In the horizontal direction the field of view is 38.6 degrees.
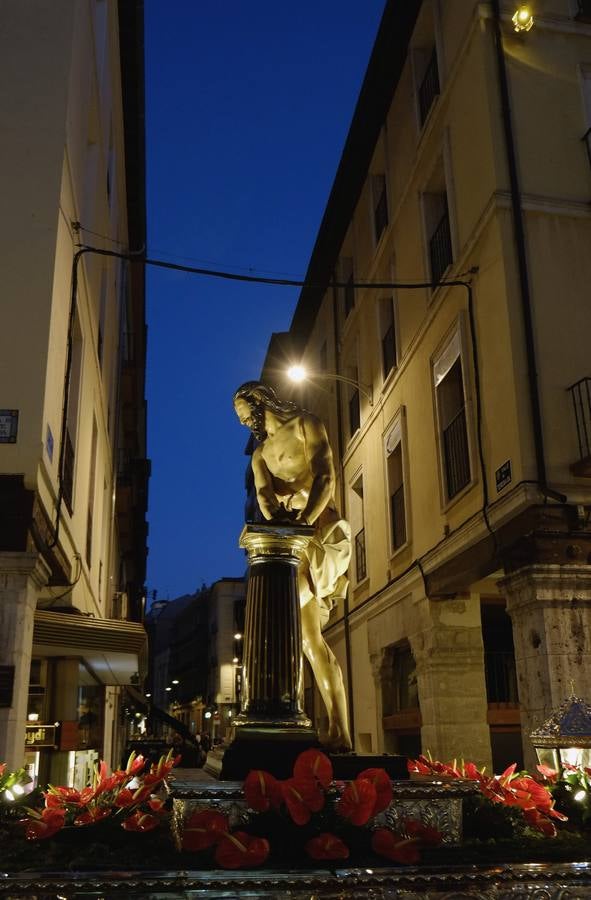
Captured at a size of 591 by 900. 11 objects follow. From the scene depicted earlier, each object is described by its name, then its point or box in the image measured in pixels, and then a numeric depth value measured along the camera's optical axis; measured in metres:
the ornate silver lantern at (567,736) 5.21
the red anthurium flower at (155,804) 4.36
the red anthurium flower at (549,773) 5.27
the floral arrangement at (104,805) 4.20
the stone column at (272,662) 4.93
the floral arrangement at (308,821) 3.88
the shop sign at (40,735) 11.82
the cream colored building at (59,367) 8.32
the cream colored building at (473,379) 9.69
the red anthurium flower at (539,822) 4.49
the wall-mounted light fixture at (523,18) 11.25
